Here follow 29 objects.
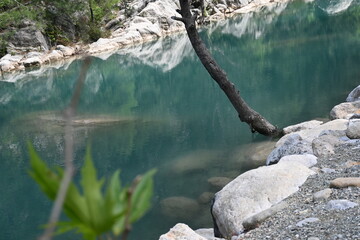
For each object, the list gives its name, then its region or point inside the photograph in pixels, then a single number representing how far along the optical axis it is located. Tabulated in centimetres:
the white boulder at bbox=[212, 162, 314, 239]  591
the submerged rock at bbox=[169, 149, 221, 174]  1002
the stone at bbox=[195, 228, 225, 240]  655
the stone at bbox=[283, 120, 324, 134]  1019
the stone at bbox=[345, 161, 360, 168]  634
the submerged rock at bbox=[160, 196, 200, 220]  794
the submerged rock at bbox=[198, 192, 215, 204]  823
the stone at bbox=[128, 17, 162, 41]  4072
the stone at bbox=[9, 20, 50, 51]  3856
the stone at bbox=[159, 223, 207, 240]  541
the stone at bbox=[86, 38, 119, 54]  3719
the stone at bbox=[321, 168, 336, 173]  637
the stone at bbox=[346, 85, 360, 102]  1189
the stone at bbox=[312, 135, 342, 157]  741
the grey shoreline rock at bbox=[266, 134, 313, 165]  784
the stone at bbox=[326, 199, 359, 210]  486
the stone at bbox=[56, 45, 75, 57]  3778
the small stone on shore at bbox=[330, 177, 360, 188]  538
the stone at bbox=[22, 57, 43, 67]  3541
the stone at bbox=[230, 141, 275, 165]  966
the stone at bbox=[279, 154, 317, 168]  701
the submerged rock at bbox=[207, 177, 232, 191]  880
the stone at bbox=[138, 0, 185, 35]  4316
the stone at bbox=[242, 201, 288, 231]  541
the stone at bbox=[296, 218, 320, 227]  473
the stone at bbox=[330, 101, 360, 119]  1032
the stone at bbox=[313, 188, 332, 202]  531
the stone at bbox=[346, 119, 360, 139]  770
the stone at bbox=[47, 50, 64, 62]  3678
